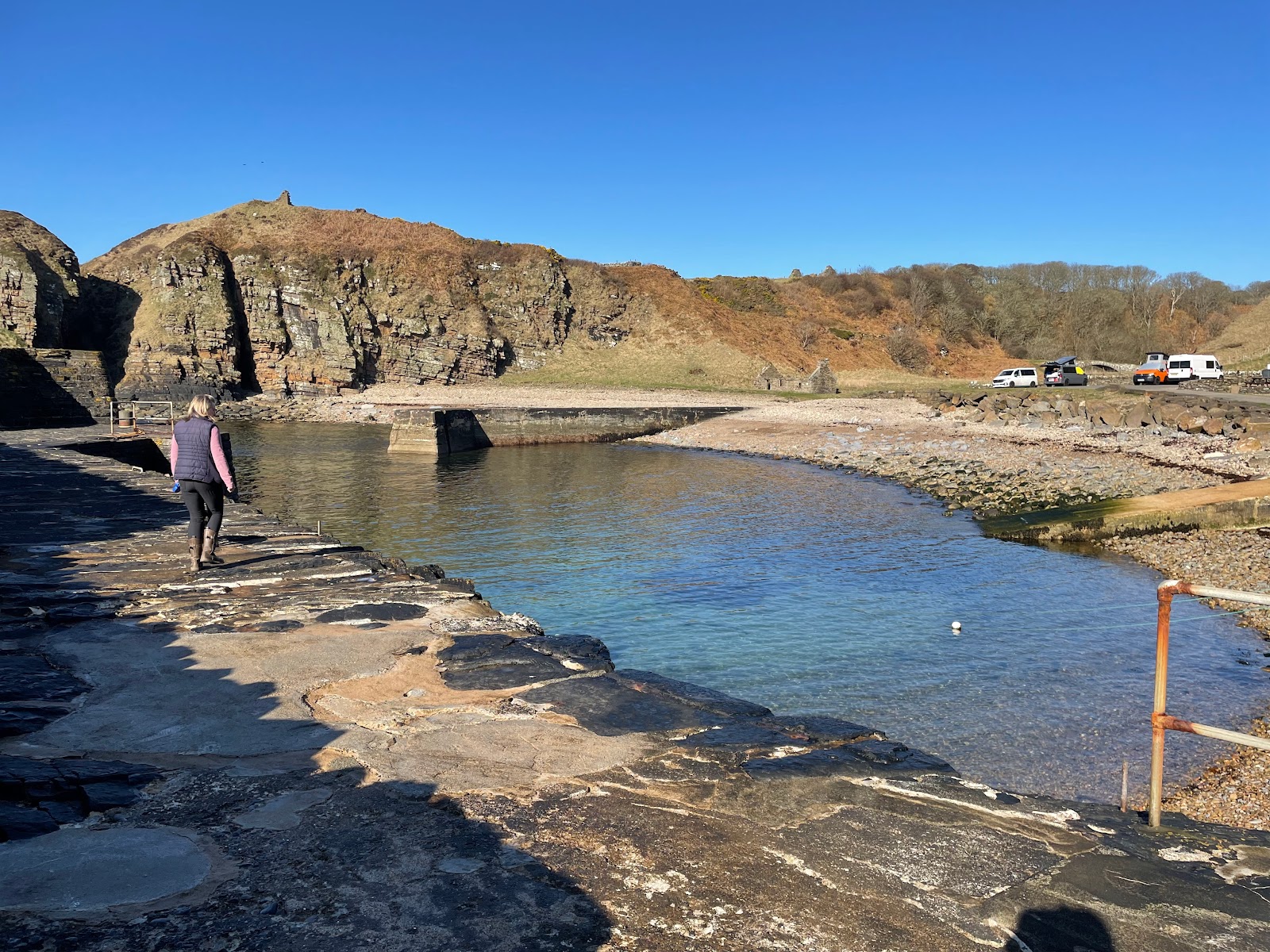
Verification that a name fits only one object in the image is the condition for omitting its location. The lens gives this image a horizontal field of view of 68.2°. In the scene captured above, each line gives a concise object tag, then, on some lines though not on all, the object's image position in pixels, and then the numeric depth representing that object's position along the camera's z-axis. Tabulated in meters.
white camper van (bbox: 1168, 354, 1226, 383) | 47.12
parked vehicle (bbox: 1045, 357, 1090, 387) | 45.94
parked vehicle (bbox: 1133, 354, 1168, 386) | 44.69
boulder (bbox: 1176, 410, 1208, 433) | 26.12
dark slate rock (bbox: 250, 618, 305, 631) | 6.41
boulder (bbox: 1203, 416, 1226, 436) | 24.97
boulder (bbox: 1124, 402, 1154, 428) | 28.38
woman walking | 8.05
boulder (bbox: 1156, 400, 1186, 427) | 27.70
